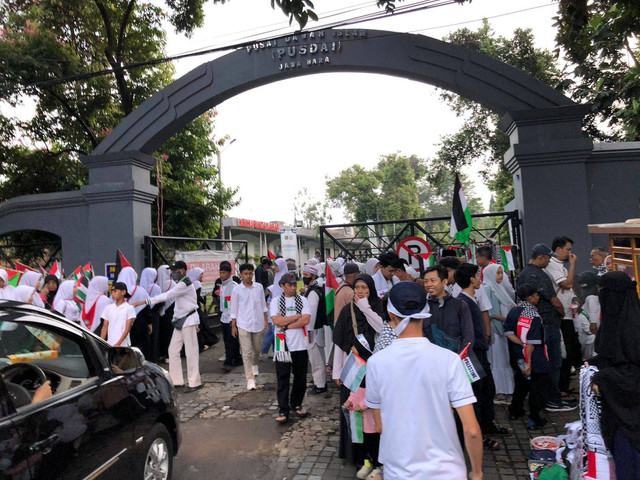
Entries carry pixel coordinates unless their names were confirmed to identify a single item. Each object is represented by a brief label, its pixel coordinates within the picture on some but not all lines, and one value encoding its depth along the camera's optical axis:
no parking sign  7.57
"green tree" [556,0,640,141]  5.11
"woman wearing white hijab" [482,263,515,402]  5.70
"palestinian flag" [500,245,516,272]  7.42
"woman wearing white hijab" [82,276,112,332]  6.95
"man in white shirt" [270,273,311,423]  5.51
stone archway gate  7.84
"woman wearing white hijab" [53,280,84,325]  7.37
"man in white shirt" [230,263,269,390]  6.95
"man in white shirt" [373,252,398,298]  5.82
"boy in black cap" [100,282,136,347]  6.12
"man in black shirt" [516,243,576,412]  5.21
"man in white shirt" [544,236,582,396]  5.79
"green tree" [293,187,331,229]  56.47
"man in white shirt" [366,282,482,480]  2.17
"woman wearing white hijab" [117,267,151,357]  7.97
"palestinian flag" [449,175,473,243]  6.80
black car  2.36
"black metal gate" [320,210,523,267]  8.02
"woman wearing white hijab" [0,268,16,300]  6.90
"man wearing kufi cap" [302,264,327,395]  6.22
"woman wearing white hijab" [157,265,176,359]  8.98
